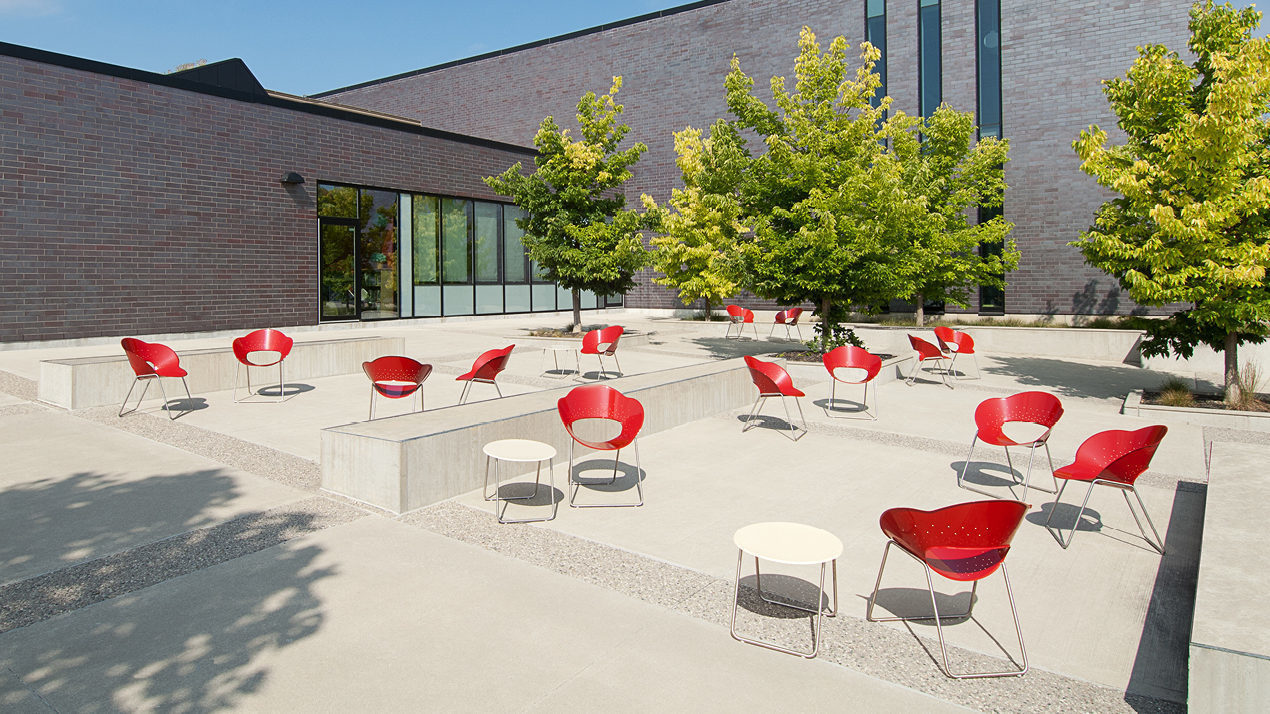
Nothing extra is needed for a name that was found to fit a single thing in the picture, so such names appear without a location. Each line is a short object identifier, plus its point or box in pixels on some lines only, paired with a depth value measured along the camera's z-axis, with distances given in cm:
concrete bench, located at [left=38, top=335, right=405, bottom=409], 869
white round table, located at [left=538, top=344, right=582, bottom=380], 1224
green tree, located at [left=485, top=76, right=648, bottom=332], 1764
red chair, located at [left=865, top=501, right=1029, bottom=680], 340
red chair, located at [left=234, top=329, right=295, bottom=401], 997
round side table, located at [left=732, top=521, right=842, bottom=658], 342
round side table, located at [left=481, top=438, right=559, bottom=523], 512
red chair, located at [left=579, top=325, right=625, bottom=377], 1161
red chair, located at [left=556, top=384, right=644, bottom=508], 586
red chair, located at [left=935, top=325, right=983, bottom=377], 1255
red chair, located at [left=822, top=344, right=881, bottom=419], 952
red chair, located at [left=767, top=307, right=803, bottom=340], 1958
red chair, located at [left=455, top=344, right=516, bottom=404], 848
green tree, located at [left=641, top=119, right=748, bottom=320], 2317
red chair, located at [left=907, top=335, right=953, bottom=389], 1183
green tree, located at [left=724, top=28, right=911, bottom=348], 1250
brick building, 1491
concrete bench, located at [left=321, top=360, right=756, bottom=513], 529
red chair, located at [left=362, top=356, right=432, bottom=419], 781
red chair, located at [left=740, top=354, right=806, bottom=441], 797
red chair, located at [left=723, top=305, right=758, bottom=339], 2034
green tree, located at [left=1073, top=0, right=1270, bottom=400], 894
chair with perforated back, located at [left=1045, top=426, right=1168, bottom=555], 470
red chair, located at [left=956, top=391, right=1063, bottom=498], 629
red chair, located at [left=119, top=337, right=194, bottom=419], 824
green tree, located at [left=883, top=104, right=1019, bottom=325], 1734
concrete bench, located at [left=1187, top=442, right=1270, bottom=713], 256
